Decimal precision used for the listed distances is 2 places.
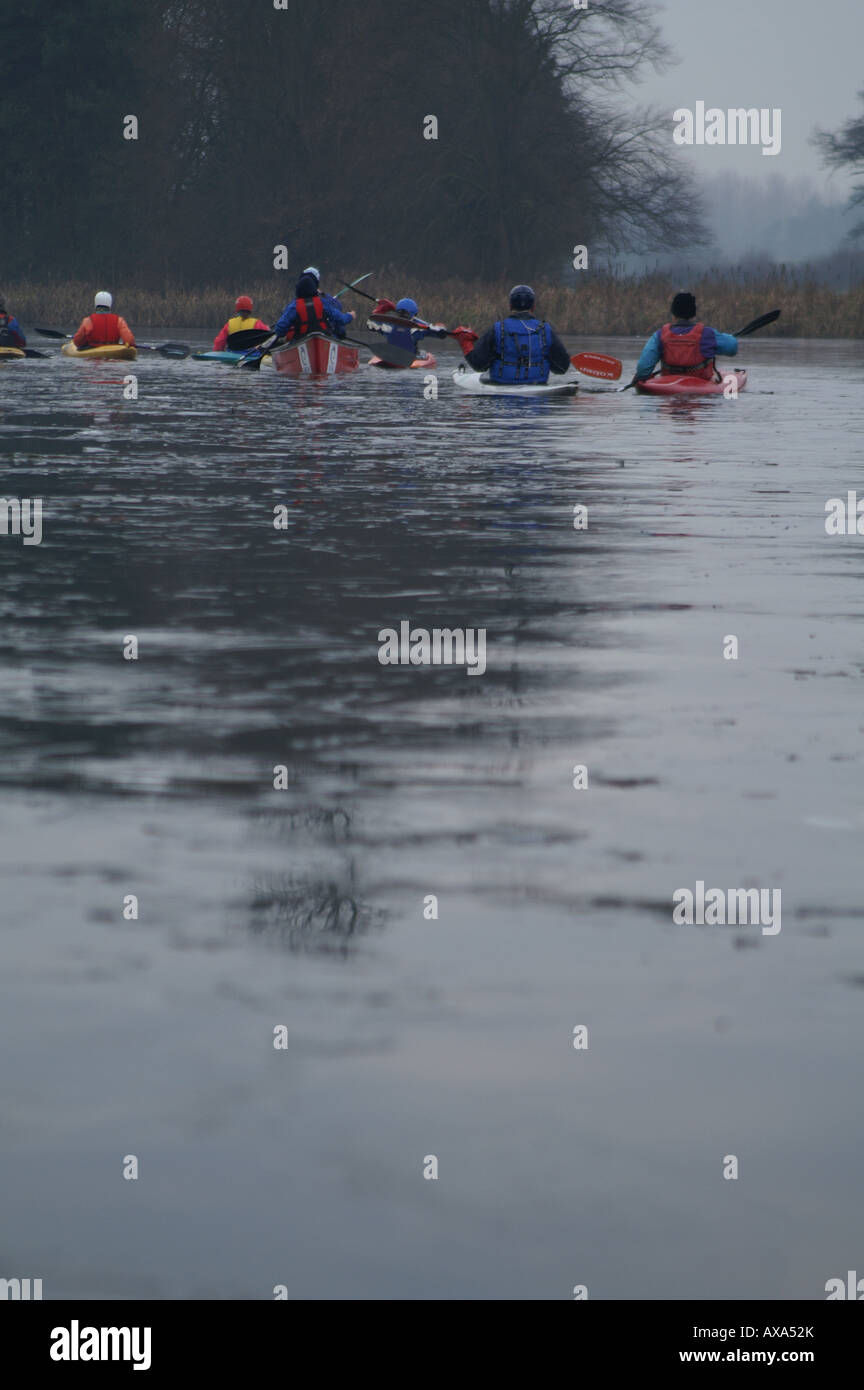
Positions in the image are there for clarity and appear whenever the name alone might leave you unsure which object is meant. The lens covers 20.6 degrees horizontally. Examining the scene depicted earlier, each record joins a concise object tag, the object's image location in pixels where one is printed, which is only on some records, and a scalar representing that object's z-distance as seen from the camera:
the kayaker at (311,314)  32.09
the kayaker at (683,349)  27.50
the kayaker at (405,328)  34.47
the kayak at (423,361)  36.33
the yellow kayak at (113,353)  36.47
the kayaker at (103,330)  36.34
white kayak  28.42
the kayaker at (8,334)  36.94
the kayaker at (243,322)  35.25
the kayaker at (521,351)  27.50
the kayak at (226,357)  36.09
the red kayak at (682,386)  28.23
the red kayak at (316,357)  33.28
